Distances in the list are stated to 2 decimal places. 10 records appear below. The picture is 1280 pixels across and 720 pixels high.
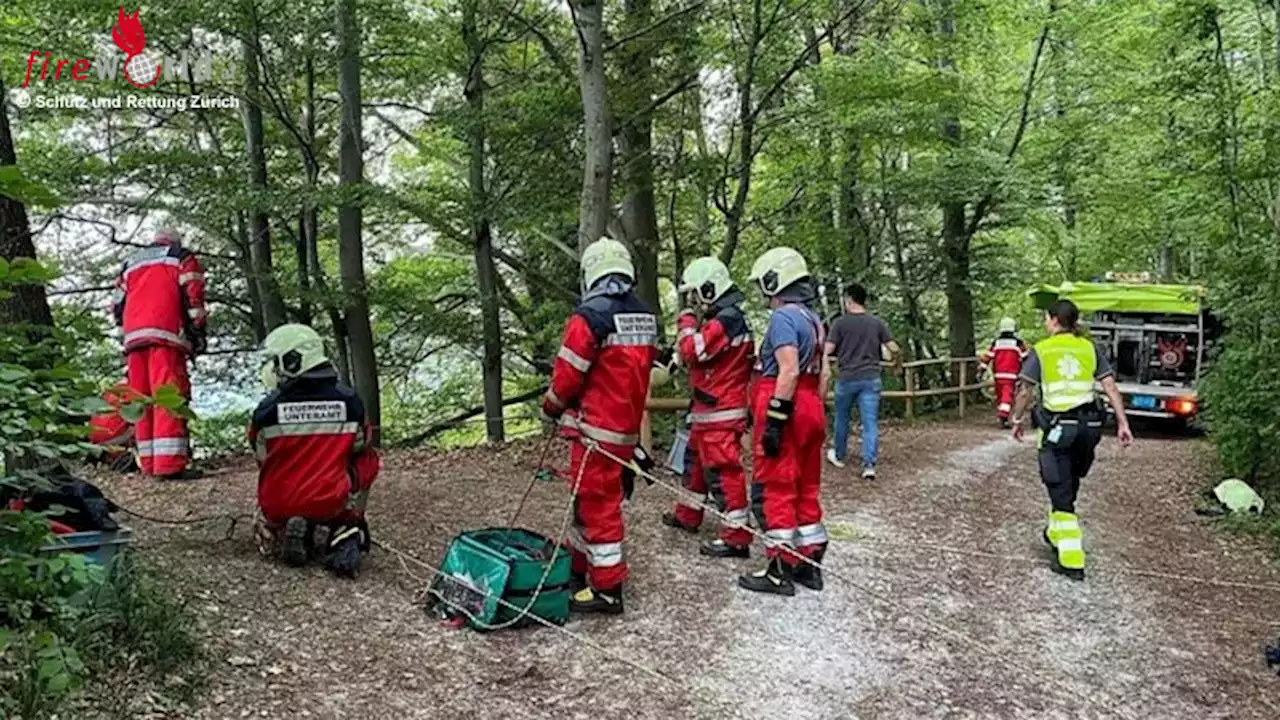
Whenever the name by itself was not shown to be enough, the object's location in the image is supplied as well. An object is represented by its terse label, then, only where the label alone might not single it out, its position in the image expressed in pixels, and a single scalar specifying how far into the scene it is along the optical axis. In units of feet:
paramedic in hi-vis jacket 20.35
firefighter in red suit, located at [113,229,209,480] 21.99
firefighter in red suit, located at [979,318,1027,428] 46.50
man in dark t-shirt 30.32
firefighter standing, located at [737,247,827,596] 17.42
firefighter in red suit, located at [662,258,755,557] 19.25
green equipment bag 14.93
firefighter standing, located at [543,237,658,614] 15.87
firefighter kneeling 16.02
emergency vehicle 47.21
